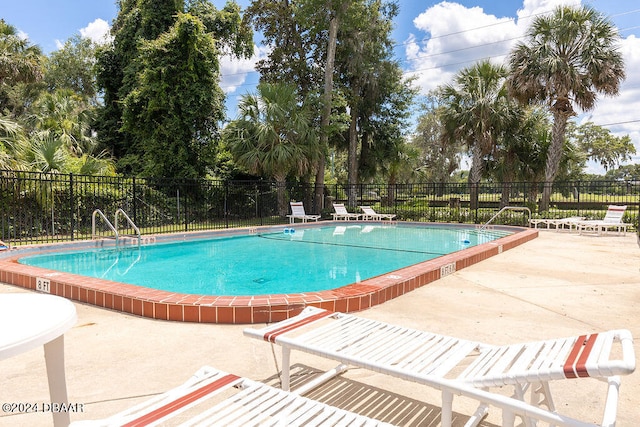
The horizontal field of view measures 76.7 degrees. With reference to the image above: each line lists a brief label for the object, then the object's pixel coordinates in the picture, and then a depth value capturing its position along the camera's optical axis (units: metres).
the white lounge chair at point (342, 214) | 15.49
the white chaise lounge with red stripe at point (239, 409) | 1.40
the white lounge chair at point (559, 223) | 11.97
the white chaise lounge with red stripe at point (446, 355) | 1.46
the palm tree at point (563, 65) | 14.07
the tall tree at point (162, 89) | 15.75
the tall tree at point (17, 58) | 14.74
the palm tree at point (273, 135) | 14.56
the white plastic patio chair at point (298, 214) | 14.82
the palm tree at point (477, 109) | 16.31
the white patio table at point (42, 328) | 1.25
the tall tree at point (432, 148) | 33.47
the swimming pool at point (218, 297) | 3.51
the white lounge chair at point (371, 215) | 15.25
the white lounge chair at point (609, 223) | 11.26
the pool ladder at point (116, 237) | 8.65
